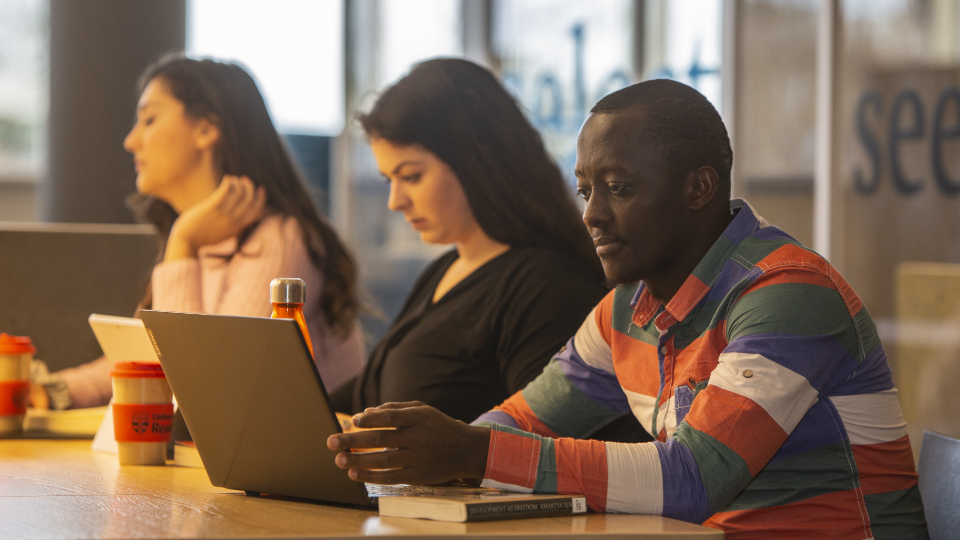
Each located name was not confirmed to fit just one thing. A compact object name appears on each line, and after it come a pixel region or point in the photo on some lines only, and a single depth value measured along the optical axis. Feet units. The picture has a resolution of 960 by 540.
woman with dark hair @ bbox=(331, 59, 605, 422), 13.74
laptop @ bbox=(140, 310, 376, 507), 11.47
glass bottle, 12.06
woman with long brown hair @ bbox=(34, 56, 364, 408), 15.04
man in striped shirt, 11.53
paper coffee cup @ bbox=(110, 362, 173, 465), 12.71
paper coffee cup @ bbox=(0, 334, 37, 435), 13.62
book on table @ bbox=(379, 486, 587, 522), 11.24
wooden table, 11.14
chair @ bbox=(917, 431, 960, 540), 12.22
